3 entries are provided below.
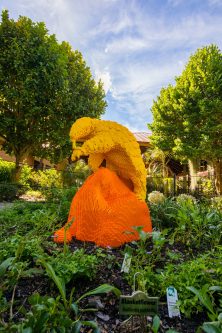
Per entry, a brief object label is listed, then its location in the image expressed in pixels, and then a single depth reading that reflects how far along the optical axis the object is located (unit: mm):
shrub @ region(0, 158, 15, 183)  12820
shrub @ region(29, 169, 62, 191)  12723
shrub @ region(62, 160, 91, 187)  12499
